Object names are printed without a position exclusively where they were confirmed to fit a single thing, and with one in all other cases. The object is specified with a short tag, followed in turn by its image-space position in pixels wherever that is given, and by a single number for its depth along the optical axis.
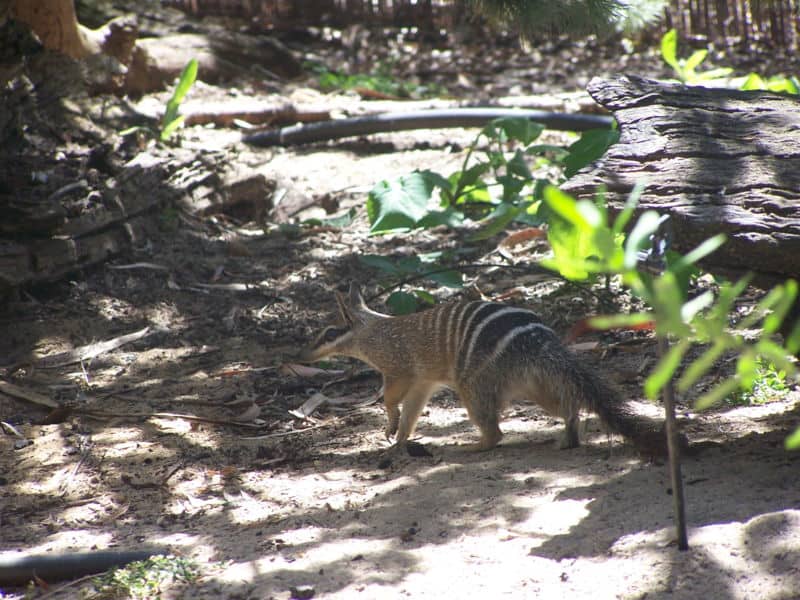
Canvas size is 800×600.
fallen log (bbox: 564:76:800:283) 6.07
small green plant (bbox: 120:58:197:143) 15.37
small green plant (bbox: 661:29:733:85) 12.64
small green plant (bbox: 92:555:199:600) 5.81
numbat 7.82
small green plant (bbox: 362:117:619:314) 11.25
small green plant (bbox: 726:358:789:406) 8.42
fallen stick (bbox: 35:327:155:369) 10.56
